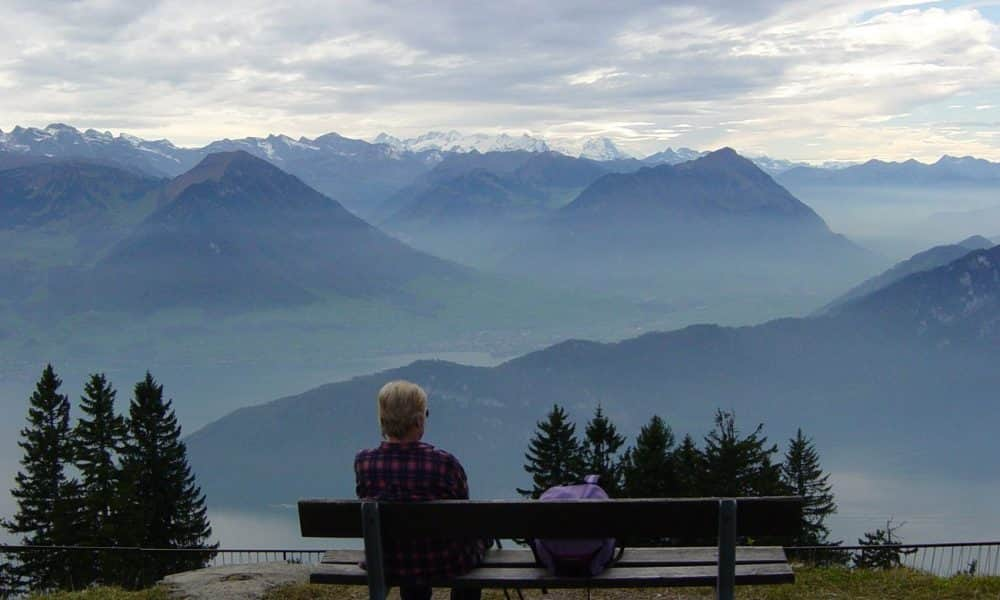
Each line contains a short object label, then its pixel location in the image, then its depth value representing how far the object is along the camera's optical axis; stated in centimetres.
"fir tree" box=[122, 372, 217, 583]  3175
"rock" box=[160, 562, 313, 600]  791
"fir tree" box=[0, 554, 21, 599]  983
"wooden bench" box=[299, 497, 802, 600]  480
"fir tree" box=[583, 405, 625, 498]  3566
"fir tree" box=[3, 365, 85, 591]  2984
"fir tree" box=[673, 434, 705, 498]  3285
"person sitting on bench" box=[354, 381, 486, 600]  516
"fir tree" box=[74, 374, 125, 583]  2912
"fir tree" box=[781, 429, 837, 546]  4228
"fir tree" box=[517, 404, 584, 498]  3766
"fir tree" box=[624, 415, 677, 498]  3275
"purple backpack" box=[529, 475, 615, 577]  524
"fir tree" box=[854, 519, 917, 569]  843
